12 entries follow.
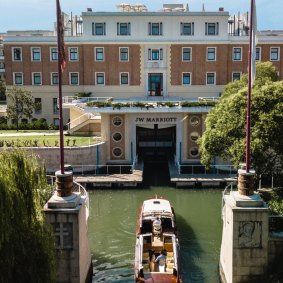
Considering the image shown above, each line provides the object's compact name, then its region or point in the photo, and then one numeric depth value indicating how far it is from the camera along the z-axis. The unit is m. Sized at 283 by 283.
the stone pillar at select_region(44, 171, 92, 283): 15.95
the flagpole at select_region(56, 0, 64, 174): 14.87
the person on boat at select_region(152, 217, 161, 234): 19.88
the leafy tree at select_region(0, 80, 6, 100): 66.62
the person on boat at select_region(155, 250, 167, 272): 17.06
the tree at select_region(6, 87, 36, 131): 48.69
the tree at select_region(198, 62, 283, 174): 20.66
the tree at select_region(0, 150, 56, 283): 12.25
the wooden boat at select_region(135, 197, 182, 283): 16.20
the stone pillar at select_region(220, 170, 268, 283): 16.19
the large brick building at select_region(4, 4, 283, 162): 49.69
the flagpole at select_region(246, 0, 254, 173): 16.00
